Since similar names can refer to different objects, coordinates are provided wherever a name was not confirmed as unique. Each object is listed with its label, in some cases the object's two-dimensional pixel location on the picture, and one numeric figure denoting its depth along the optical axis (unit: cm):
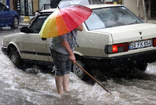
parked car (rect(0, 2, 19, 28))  1973
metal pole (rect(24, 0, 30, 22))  2534
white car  632
